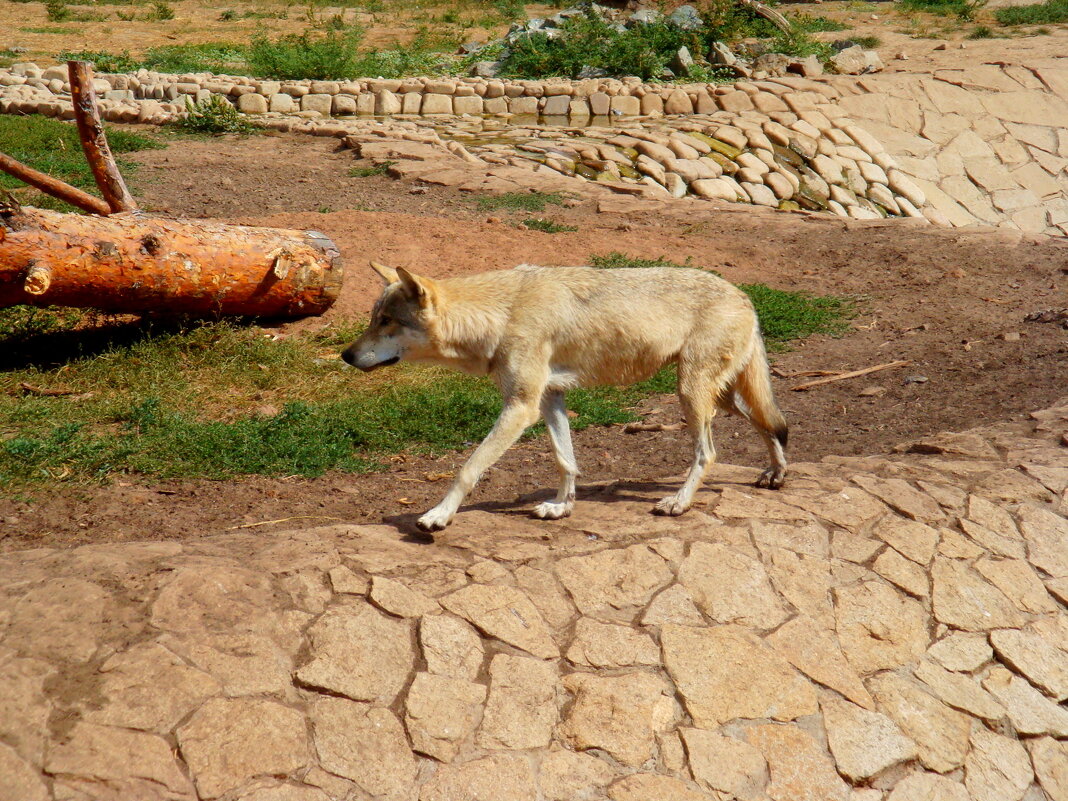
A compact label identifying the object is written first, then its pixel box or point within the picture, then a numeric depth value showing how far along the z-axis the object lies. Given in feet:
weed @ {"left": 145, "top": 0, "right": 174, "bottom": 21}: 90.17
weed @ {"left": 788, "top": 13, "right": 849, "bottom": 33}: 82.35
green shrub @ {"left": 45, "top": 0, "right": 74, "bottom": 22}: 86.58
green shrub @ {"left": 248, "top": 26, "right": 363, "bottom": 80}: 65.77
